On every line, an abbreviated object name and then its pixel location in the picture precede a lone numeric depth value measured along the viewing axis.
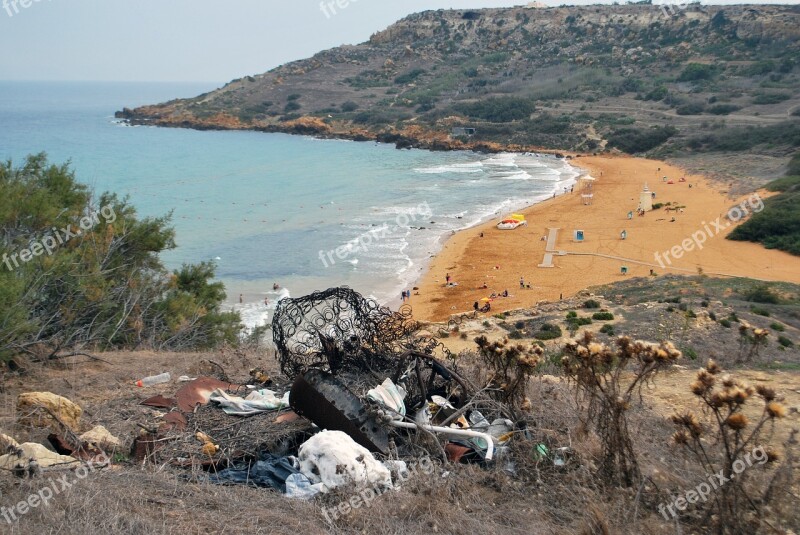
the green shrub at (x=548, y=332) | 15.01
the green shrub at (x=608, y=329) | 14.27
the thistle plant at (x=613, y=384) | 4.66
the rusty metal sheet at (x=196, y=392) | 6.13
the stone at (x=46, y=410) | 5.41
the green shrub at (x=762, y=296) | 17.62
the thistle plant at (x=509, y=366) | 5.55
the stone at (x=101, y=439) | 5.16
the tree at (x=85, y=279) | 8.96
